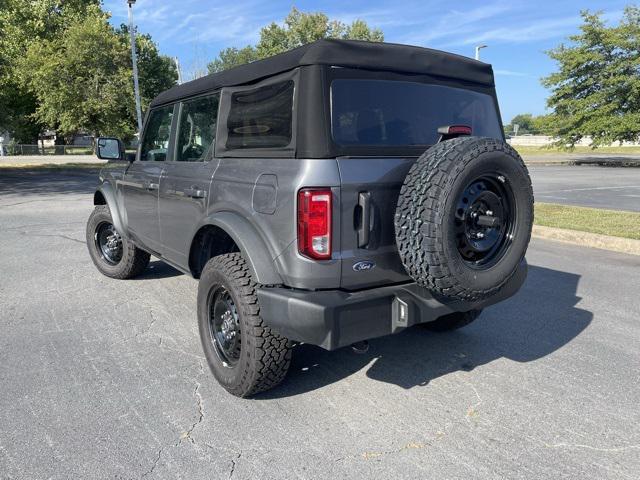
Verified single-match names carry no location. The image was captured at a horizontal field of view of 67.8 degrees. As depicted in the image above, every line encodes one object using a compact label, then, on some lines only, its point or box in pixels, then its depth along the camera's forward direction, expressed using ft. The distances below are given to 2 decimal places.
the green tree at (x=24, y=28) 74.95
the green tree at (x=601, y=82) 88.84
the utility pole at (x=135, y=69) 70.14
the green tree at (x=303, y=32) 149.59
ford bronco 8.04
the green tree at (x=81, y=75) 81.10
